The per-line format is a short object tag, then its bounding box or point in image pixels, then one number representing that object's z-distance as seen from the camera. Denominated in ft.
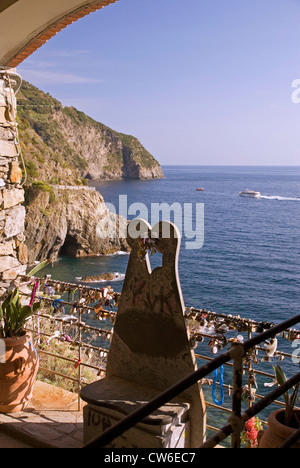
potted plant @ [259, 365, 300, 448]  7.46
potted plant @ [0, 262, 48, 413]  12.25
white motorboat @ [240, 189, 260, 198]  297.53
